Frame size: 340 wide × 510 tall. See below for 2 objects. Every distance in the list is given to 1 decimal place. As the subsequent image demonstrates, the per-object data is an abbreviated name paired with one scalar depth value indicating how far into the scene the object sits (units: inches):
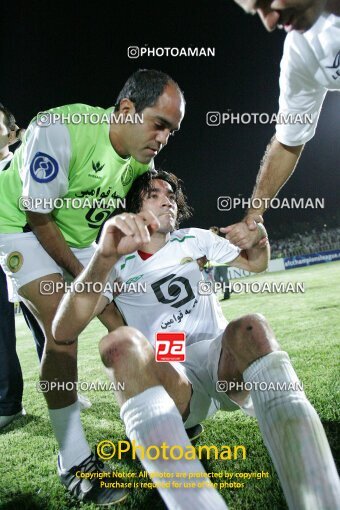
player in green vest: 53.0
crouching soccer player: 35.7
